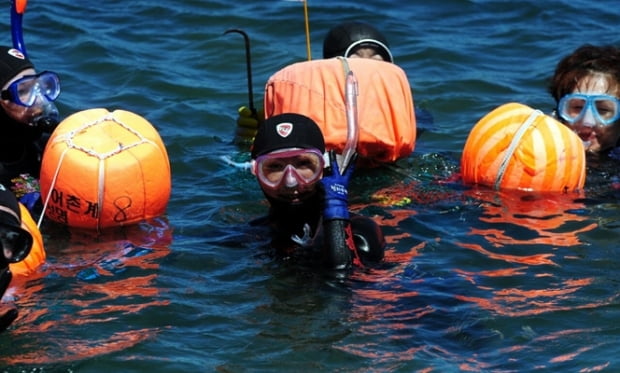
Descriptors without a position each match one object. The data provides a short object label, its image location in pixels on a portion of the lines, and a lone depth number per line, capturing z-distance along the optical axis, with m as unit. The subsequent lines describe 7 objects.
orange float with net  15.06
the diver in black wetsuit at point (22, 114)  16.54
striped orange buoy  16.44
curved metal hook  18.95
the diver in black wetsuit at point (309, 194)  13.68
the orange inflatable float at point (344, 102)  16.90
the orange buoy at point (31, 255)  13.58
